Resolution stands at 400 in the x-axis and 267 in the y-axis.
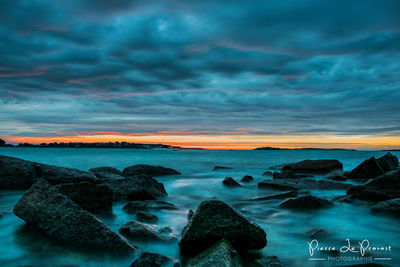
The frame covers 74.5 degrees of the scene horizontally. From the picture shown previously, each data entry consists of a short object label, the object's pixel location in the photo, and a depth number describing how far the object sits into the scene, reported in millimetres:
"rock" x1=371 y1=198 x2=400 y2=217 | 6510
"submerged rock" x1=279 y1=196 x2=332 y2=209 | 7469
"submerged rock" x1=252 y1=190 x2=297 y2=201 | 9219
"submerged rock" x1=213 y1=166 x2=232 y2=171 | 26830
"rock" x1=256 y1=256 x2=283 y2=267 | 3728
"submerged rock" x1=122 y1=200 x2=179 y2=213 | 7055
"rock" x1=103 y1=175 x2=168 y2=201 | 8223
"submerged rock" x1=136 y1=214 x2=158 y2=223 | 6016
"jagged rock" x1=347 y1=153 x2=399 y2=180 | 14773
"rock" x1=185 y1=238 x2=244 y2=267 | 3544
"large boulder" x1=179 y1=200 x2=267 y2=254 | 4305
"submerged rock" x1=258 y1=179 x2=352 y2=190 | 11688
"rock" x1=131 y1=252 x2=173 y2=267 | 3506
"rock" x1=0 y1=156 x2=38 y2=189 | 9250
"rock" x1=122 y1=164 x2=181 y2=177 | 15320
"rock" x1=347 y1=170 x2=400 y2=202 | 8242
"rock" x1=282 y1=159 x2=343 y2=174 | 20375
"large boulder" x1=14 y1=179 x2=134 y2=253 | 4215
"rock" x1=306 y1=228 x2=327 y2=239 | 5292
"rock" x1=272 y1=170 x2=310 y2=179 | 14961
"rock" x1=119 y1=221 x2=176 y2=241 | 4715
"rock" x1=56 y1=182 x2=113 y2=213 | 6117
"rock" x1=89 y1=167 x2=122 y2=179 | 11728
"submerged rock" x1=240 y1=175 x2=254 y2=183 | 15617
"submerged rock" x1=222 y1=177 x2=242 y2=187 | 13508
